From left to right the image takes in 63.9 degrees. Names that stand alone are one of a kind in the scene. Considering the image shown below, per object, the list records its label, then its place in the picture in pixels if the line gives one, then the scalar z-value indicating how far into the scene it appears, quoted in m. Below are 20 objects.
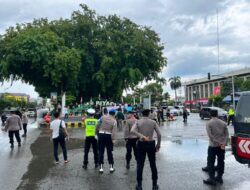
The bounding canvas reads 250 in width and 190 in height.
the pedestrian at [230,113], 15.29
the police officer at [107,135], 5.27
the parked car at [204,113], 21.74
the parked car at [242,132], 4.07
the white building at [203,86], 60.13
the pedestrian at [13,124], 8.52
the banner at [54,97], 18.07
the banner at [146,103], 19.31
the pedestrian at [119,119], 14.27
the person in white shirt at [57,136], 6.14
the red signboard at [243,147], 4.03
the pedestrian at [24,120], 11.70
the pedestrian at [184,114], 18.63
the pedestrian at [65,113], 19.73
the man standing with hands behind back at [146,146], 4.18
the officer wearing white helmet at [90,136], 5.68
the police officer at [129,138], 5.51
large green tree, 17.42
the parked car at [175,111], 29.35
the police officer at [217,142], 4.58
